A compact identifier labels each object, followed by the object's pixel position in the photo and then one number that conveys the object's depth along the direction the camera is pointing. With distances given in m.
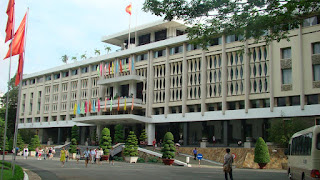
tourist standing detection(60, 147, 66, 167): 28.26
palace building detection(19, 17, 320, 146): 37.85
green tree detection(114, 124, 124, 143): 48.48
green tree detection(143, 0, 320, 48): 15.94
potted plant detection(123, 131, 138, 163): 39.61
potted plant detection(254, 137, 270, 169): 31.78
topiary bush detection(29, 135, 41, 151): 53.91
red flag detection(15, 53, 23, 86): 17.50
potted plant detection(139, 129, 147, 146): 48.56
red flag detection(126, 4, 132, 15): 54.22
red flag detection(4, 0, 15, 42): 16.94
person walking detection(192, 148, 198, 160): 39.50
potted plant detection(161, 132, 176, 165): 34.69
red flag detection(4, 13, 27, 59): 17.12
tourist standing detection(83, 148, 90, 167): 28.22
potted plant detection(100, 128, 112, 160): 41.41
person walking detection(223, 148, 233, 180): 15.73
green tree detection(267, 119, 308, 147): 34.26
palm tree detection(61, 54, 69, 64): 72.28
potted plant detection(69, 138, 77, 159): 48.09
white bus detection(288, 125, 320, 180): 13.34
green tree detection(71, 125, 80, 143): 57.43
